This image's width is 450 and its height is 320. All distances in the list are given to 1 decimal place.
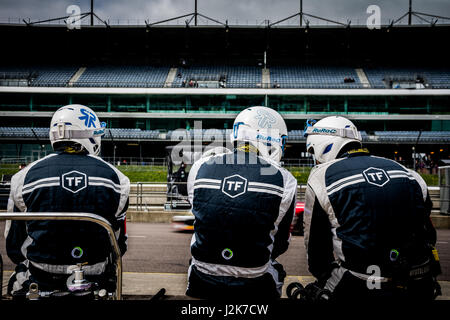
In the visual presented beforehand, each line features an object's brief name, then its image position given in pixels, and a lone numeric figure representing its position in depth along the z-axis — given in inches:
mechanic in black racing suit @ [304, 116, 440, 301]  78.0
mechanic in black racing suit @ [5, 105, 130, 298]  86.0
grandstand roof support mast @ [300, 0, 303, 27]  1445.9
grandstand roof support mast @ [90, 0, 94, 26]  1451.8
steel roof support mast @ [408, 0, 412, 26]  1434.5
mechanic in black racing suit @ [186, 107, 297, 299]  80.3
